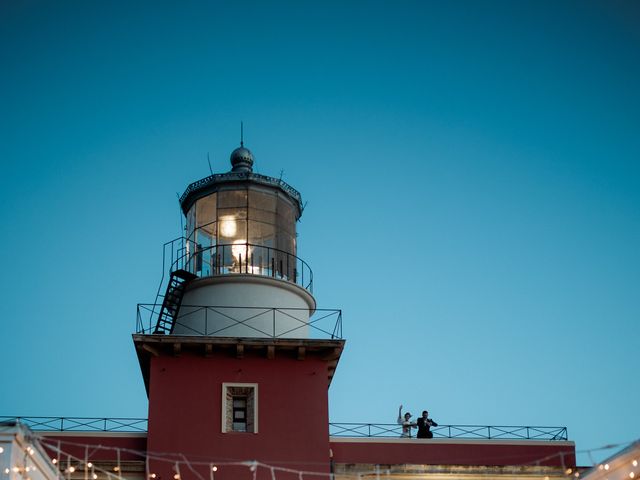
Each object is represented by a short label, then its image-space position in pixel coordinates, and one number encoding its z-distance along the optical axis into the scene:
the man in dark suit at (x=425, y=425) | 24.38
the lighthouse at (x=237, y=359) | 23.00
